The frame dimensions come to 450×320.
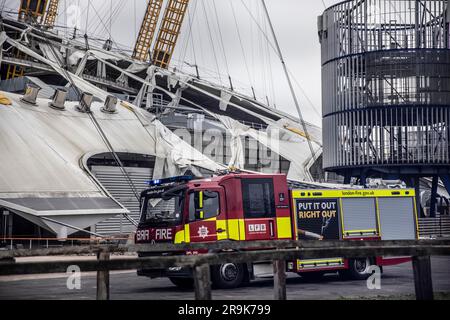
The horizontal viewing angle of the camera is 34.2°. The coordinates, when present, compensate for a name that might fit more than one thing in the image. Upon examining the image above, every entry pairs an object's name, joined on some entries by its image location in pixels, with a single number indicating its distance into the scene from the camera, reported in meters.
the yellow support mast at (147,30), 91.75
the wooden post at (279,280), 10.20
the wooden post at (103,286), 10.21
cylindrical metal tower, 49.41
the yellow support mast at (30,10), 81.75
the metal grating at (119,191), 41.25
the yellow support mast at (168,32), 87.19
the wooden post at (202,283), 8.15
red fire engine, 18.77
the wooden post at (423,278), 9.47
